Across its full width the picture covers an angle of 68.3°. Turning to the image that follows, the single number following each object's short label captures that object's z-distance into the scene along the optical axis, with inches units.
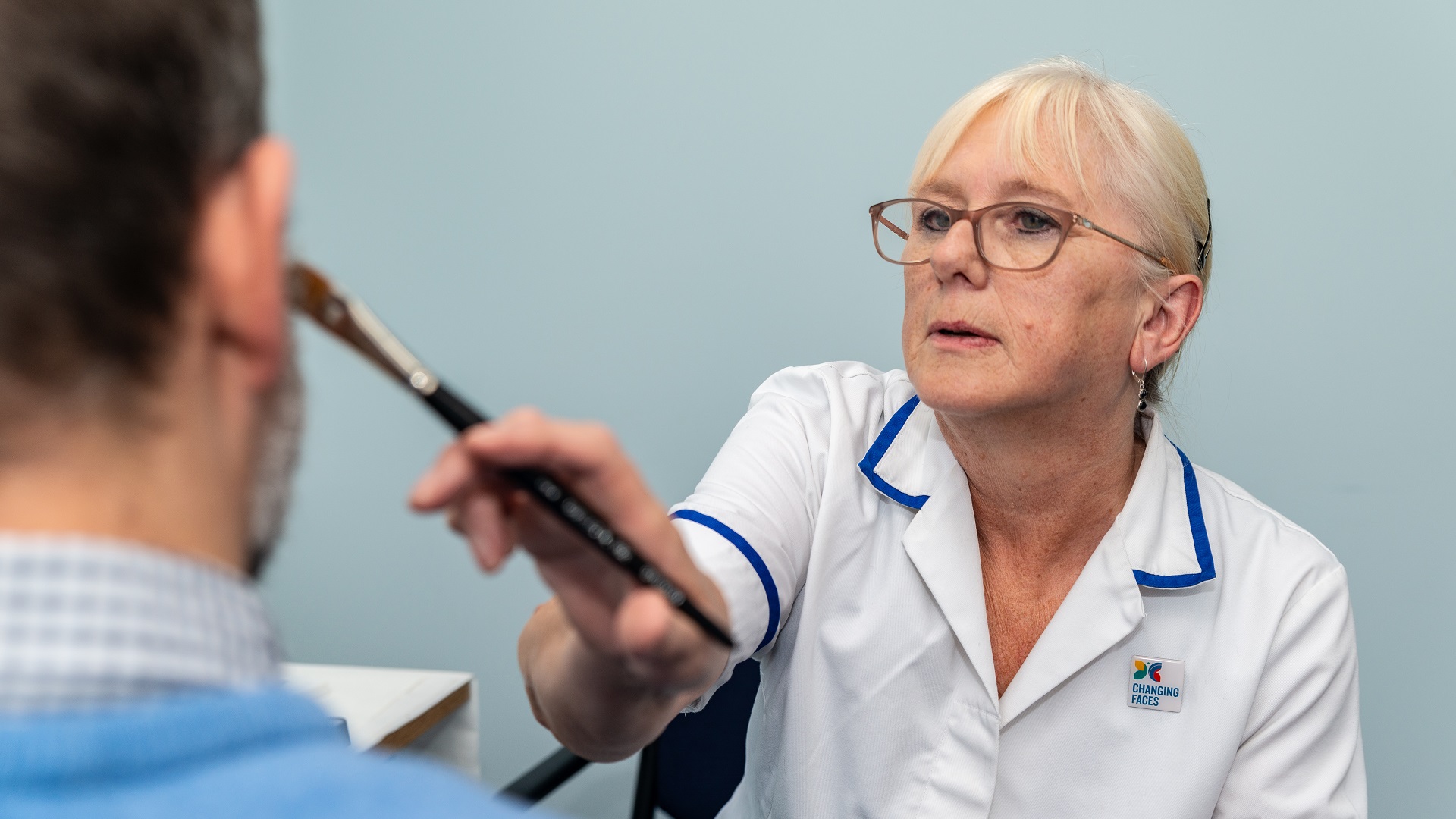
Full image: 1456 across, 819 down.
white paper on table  49.6
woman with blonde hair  45.4
